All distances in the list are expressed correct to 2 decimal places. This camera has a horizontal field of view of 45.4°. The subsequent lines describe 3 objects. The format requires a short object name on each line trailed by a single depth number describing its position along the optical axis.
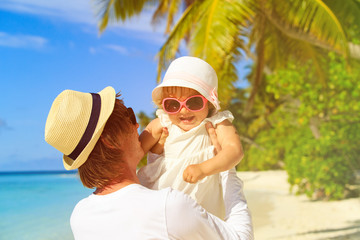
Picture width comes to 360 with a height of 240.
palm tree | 7.93
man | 1.66
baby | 2.14
